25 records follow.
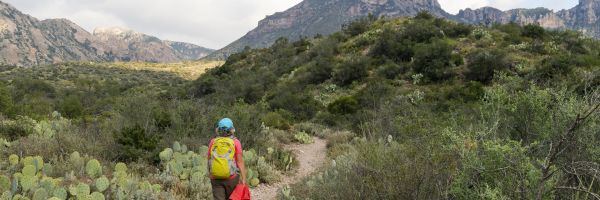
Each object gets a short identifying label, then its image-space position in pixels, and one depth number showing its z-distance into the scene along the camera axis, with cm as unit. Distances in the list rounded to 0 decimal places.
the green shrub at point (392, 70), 2658
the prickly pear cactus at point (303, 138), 1537
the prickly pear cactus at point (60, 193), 570
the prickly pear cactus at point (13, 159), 722
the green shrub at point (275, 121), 1758
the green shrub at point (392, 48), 2857
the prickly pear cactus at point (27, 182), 588
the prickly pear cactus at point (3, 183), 577
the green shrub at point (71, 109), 2028
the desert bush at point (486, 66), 2336
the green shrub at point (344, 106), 2074
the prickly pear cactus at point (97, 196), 574
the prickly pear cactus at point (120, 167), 713
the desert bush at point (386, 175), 488
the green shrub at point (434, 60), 2483
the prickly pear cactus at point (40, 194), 551
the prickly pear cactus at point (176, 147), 901
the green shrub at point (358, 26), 3727
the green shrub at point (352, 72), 2758
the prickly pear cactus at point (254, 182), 868
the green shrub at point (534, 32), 2977
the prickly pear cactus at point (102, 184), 621
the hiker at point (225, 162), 557
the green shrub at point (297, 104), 2272
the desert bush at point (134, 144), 873
